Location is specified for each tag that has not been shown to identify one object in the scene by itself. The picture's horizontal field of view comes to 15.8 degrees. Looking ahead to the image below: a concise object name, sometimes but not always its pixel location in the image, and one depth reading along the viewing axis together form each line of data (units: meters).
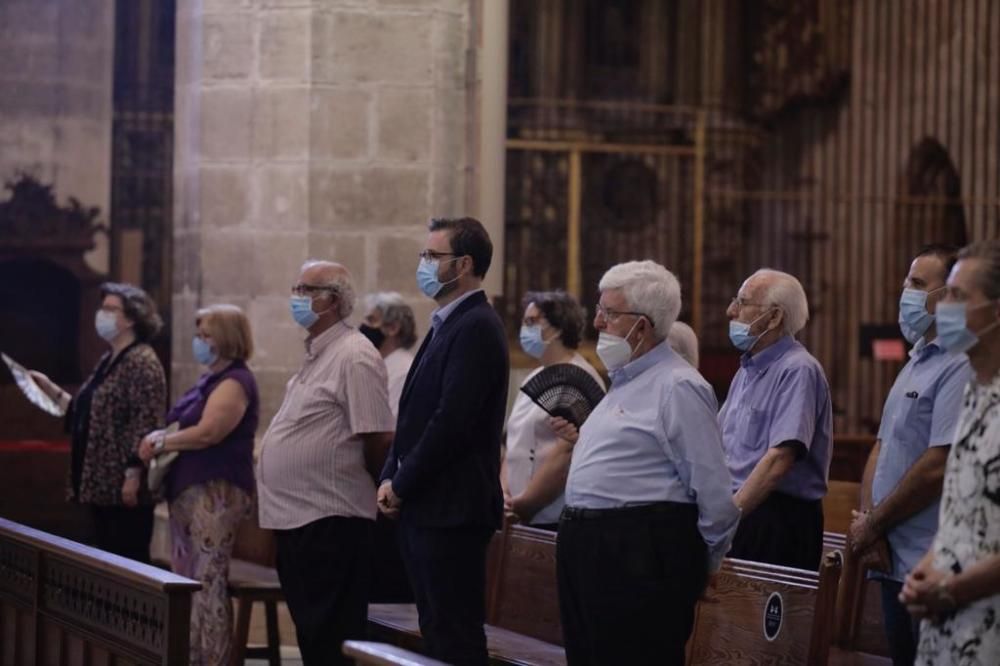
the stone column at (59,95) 27.51
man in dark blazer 9.47
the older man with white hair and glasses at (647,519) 7.93
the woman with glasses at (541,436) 11.32
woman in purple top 12.25
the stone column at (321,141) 15.91
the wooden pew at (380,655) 6.29
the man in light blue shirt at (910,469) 8.01
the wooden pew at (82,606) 8.26
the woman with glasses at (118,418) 13.53
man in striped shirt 10.71
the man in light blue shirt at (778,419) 9.85
